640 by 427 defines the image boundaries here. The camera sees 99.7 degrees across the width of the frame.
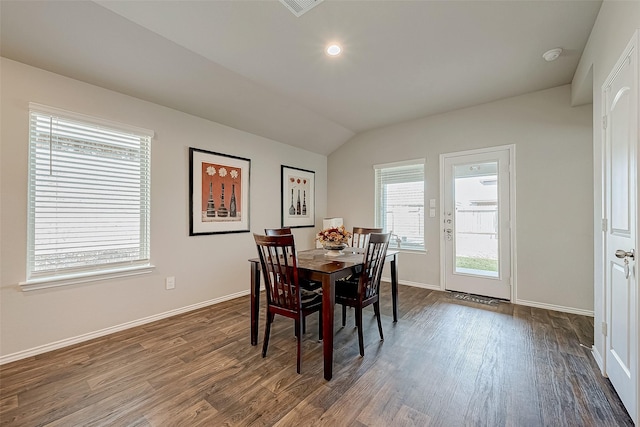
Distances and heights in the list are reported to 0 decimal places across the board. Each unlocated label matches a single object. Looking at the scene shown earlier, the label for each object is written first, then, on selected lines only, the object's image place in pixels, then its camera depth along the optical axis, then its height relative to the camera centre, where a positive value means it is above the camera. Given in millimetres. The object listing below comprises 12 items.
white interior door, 1460 -62
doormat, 3527 -1132
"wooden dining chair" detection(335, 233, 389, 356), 2275 -652
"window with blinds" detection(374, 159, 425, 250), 4355 +222
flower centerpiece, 2682 -236
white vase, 2733 -357
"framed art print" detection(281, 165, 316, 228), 4559 +304
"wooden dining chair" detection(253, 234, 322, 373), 2039 -548
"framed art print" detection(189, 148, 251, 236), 3328 +285
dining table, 1931 -482
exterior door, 3582 -96
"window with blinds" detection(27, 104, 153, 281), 2287 +180
